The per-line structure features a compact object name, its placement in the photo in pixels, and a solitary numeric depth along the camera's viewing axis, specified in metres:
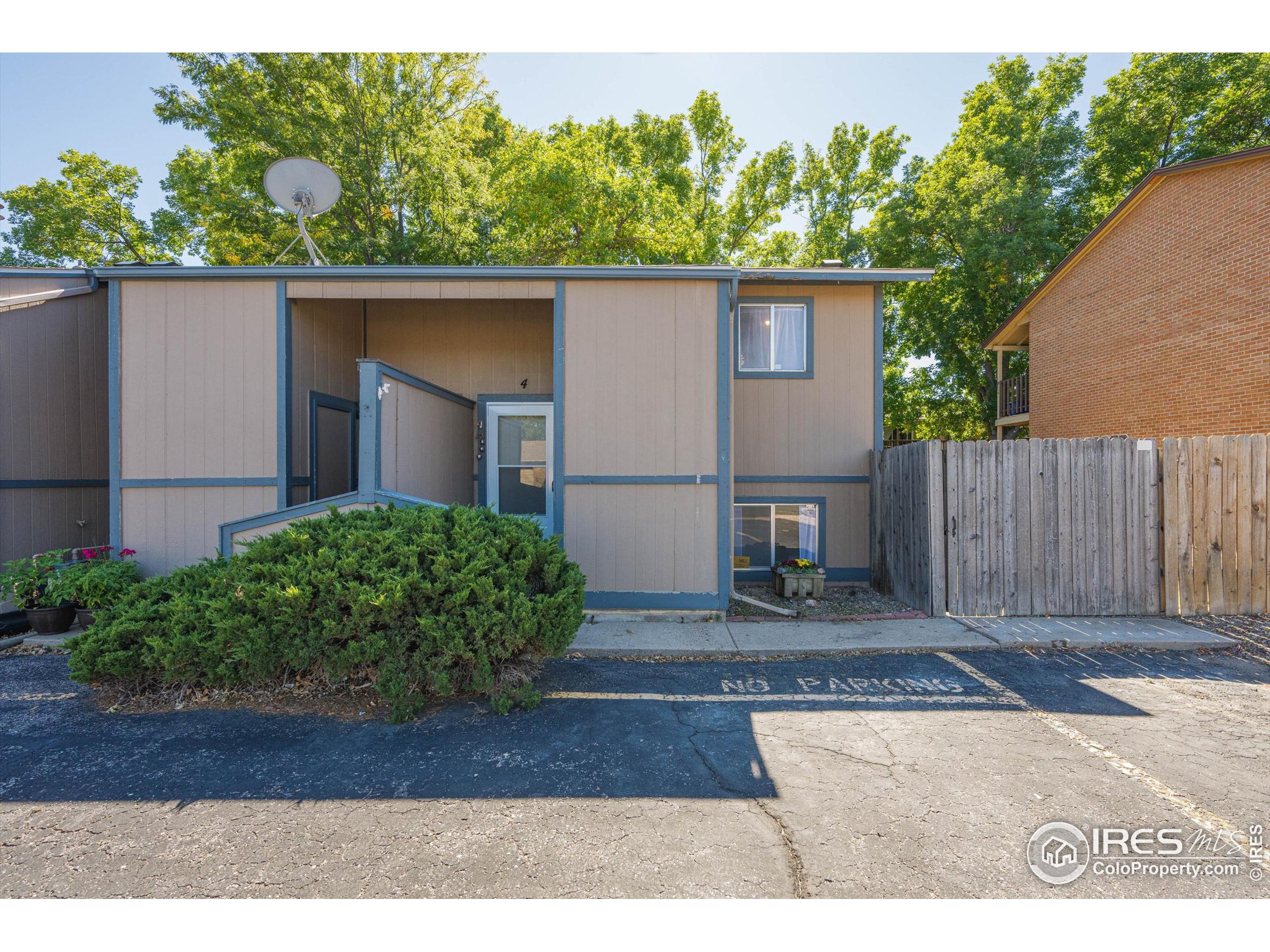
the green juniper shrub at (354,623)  3.72
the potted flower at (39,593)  5.38
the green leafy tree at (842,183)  20.64
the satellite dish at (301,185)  6.50
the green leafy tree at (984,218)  17.11
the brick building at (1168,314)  9.27
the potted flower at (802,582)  7.21
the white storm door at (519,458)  7.30
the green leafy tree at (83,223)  17.12
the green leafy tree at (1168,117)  15.89
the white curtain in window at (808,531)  8.19
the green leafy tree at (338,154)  14.21
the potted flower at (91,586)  5.31
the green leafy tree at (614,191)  14.67
